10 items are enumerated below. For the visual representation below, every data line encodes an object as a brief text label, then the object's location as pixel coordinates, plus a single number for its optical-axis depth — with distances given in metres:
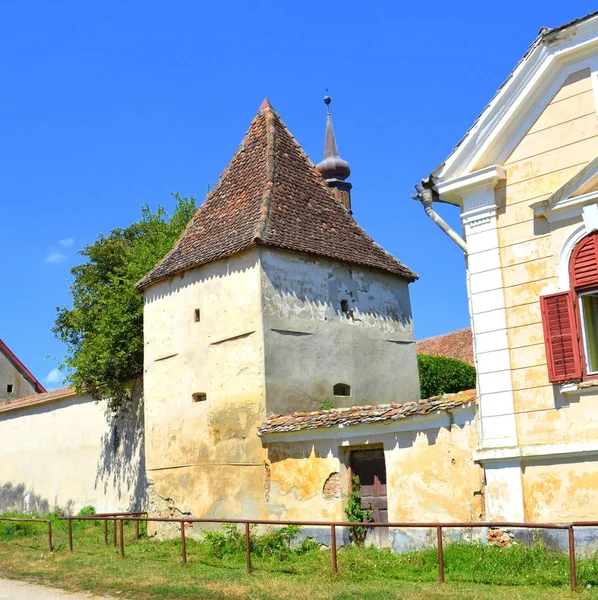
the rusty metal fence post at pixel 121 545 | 13.90
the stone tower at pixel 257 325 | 15.97
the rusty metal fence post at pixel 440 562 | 9.59
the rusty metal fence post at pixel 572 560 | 8.48
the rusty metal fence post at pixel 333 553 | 10.42
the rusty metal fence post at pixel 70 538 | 14.95
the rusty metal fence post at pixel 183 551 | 12.50
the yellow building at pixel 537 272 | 10.60
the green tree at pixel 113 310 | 21.52
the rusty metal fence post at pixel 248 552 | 11.30
